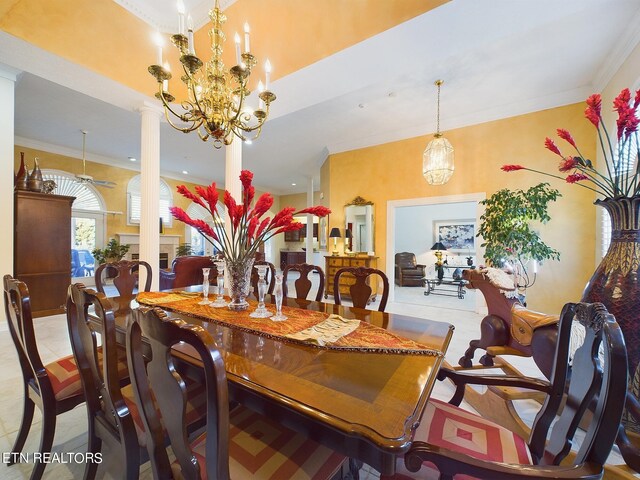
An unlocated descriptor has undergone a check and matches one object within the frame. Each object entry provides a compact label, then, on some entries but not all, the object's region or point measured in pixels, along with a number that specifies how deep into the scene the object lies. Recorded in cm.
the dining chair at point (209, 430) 60
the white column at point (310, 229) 791
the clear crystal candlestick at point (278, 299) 144
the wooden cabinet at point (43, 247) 381
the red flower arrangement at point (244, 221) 139
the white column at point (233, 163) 341
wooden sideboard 518
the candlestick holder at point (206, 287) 190
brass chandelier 180
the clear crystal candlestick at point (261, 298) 145
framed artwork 773
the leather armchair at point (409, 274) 743
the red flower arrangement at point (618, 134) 113
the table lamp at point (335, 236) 563
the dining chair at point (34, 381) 117
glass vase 158
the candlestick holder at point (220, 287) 173
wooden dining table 64
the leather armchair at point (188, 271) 404
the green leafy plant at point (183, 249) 813
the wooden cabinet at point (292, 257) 1116
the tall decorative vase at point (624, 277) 125
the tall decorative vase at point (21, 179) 382
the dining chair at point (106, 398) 92
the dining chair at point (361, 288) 202
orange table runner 112
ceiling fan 527
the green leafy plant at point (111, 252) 647
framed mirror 541
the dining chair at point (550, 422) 61
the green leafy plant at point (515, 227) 348
